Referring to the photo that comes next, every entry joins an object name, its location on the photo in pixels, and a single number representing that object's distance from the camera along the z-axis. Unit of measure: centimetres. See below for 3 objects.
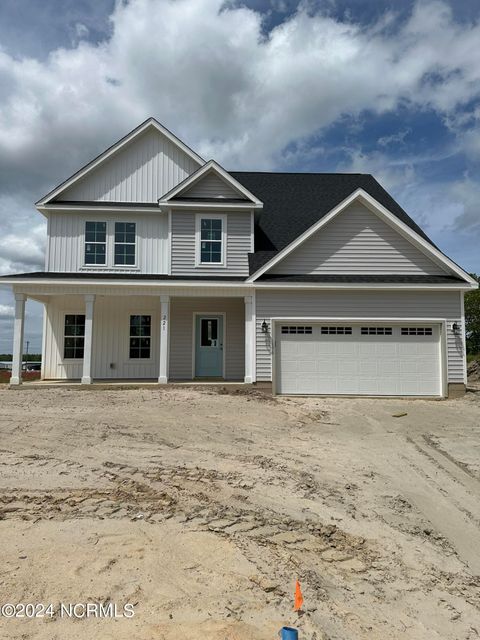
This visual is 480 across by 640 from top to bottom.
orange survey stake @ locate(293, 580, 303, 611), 313
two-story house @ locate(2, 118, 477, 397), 1356
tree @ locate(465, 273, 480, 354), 3086
